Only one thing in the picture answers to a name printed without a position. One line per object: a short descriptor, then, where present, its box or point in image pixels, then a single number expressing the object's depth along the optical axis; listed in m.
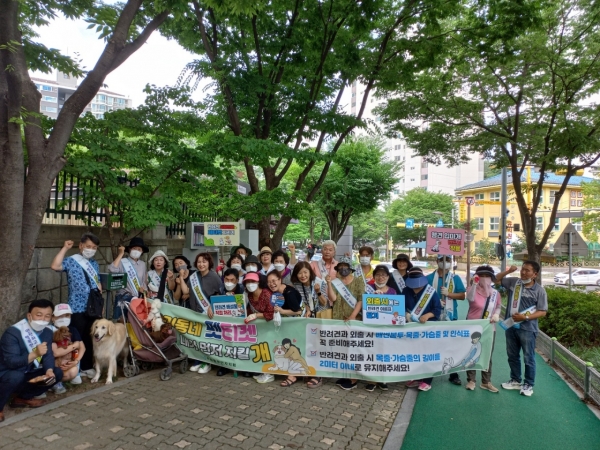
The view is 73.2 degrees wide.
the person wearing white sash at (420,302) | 5.44
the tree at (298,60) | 8.58
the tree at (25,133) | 4.58
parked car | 27.60
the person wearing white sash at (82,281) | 5.27
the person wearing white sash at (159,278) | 6.30
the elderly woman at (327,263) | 6.52
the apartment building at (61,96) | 78.71
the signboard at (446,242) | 6.21
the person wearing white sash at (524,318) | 5.25
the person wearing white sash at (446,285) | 5.80
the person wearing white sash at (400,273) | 5.90
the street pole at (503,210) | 14.69
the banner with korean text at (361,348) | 5.30
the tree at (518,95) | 9.48
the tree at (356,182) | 22.45
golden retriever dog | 5.10
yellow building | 48.59
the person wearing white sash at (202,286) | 6.05
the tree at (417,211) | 49.16
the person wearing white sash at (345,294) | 5.69
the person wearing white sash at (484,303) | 5.46
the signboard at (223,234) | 8.67
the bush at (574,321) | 7.68
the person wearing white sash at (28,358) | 4.10
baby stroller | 5.46
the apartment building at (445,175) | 72.12
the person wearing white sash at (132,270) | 5.95
